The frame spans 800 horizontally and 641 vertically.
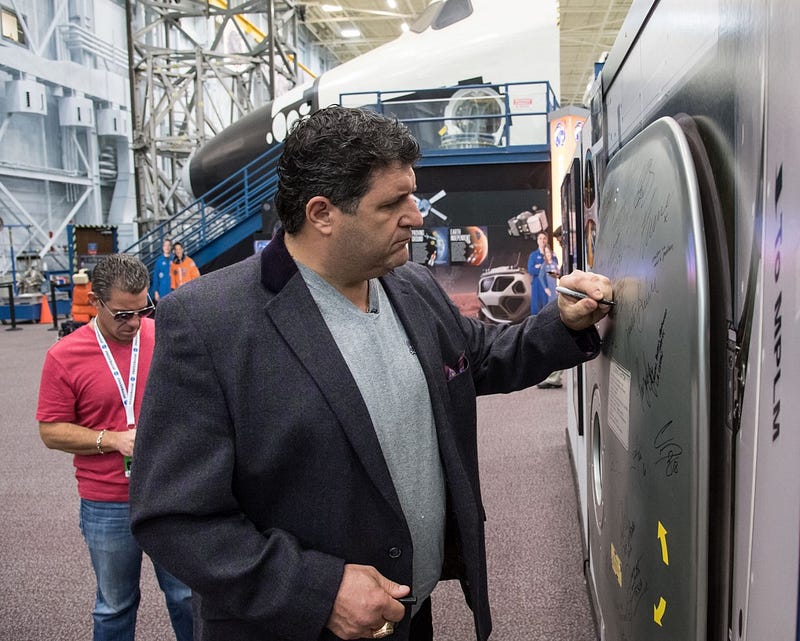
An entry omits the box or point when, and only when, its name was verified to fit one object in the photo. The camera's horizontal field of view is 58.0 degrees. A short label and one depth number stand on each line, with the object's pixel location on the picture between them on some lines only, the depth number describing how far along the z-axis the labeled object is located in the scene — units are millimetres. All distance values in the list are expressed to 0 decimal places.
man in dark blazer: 1183
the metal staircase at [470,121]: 8328
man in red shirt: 2117
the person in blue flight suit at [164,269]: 9750
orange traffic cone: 13898
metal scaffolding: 13117
